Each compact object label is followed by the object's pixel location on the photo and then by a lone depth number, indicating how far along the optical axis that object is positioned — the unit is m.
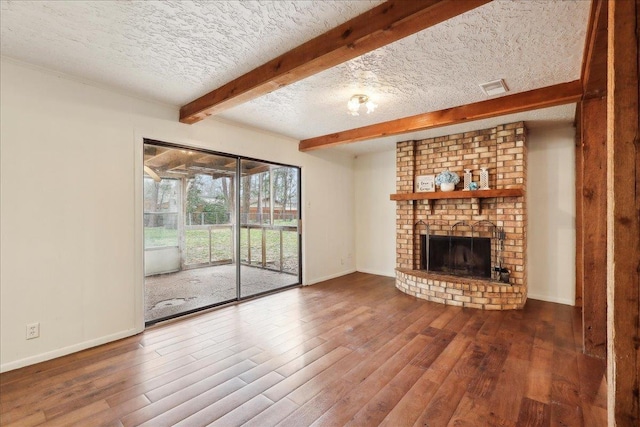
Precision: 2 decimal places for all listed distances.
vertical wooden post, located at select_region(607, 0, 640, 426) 0.98
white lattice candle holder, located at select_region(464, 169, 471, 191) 4.21
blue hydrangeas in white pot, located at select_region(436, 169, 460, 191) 4.29
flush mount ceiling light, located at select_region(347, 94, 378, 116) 2.88
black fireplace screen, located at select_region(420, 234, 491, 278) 4.12
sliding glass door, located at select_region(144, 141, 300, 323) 3.36
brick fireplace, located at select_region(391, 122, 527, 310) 3.78
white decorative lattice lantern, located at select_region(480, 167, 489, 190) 4.02
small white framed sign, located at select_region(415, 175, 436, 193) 4.57
